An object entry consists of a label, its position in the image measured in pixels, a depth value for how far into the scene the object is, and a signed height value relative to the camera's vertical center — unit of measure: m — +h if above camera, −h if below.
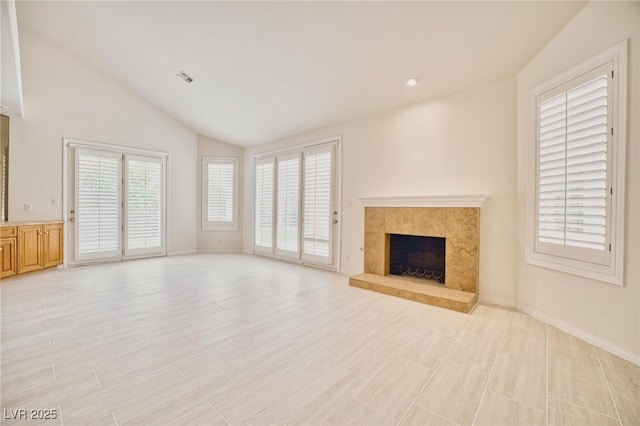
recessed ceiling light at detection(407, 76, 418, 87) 3.81 +1.77
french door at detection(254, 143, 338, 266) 5.51 +0.11
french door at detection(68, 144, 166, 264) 5.50 +0.09
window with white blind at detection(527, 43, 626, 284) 2.41 +0.40
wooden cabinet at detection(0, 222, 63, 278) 4.35 -0.65
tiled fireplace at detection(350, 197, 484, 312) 3.64 -0.66
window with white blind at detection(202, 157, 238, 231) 7.48 +0.43
